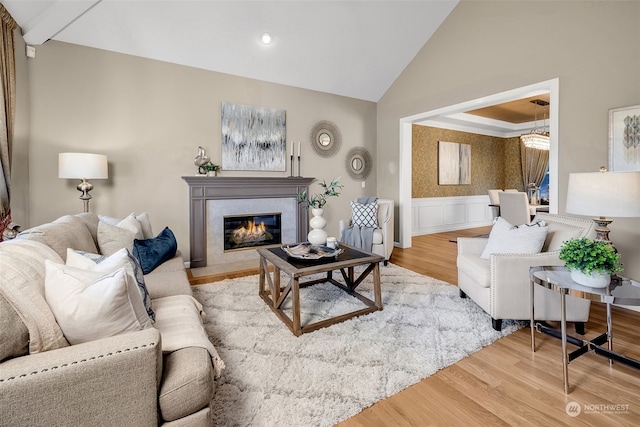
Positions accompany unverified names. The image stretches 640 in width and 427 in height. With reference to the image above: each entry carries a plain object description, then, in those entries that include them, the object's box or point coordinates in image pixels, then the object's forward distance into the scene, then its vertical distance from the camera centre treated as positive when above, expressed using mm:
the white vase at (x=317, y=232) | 2840 -244
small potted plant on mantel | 4020 +501
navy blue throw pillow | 2482 -372
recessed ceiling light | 3870 +2160
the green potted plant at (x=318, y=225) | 2842 -177
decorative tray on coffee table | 2494 -394
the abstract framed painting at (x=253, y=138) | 4227 +987
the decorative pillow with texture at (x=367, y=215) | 4191 -125
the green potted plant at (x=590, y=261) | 1582 -296
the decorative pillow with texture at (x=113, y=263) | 1357 -262
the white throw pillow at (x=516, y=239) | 2328 -266
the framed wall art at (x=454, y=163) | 6734 +968
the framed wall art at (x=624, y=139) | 2672 +601
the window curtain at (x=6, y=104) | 2518 +892
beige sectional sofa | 869 -514
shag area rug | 1542 -959
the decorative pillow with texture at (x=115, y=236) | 2285 -231
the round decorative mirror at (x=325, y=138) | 4949 +1129
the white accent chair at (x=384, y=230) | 4031 -325
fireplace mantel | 4023 +181
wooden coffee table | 2223 -599
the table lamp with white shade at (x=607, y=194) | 1921 +75
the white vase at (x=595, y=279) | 1623 -400
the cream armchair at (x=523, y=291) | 2197 -625
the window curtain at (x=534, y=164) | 7316 +1013
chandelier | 5301 +1182
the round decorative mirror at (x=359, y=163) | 5363 +772
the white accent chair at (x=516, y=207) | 4738 -23
